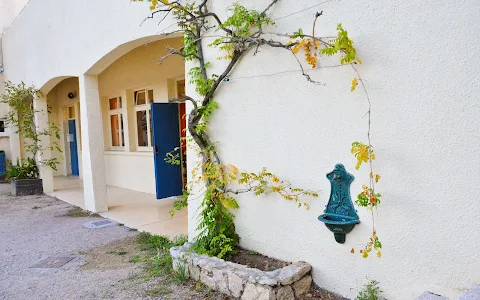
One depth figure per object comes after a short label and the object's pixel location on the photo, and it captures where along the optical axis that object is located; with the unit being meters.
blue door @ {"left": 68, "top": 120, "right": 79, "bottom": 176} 12.90
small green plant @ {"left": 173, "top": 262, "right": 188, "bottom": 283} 3.71
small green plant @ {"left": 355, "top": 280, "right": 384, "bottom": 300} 2.84
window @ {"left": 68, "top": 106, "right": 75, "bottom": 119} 13.00
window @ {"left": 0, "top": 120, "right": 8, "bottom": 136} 13.06
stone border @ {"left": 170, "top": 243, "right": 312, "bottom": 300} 3.01
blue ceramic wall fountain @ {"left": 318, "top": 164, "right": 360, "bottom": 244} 2.98
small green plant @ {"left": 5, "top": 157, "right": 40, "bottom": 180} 9.78
